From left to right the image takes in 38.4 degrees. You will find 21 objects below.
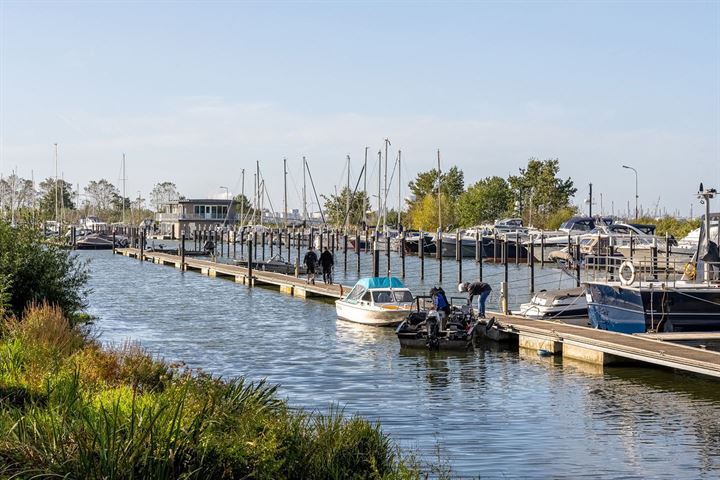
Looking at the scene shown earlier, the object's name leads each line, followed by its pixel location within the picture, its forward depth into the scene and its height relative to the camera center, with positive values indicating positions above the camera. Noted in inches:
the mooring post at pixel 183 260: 3673.7 -103.7
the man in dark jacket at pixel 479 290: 1521.0 -88.1
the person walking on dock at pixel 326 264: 2400.3 -76.7
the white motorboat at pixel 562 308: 1641.2 -123.9
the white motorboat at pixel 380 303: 1641.2 -116.7
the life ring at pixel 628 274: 1334.9 -56.2
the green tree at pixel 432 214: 6382.9 +104.5
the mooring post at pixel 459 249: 2762.1 -54.1
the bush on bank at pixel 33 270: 1274.6 -48.6
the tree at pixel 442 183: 6889.8 +320.4
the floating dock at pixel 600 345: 1095.0 -136.0
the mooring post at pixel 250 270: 2812.5 -107.4
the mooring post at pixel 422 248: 3347.9 -61.0
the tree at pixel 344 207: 7249.0 +179.2
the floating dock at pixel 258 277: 2303.2 -125.1
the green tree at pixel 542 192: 5467.5 +208.9
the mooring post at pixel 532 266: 2487.0 -85.8
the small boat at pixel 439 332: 1371.8 -136.3
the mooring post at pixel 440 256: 3115.2 -76.6
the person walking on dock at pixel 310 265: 2429.6 -79.8
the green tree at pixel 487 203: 6117.1 +165.3
